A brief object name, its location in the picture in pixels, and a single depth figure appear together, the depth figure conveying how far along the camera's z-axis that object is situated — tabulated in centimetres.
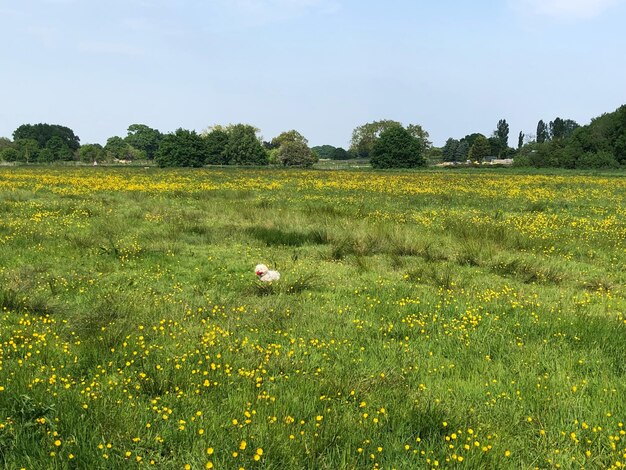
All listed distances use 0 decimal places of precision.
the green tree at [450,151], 15338
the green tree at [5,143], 13825
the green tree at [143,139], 17438
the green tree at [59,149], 11790
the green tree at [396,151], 8738
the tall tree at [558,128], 14762
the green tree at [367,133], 13625
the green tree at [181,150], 7850
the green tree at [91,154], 11462
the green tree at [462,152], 14920
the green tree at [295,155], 10231
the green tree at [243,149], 9781
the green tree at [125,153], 13775
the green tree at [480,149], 13362
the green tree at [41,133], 16200
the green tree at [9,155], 11272
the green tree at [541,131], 16650
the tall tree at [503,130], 16325
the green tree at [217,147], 9700
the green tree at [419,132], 12700
